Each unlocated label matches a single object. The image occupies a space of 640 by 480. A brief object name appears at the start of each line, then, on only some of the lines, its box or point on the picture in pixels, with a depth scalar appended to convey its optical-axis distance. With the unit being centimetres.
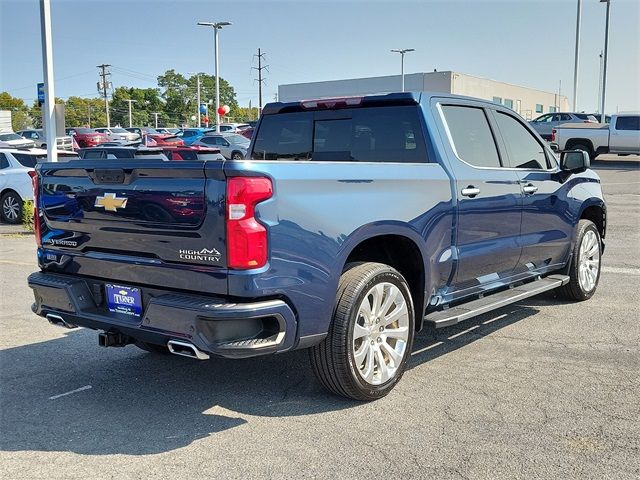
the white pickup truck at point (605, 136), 2595
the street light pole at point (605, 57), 4028
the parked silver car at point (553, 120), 3133
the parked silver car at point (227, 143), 3253
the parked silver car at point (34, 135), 4130
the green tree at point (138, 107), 13075
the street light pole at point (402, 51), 6419
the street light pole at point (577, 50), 3934
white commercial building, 6775
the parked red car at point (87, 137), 4009
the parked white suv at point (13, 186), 1407
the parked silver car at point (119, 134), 4606
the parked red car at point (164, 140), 3841
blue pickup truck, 356
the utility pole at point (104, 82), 9049
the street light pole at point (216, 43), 4456
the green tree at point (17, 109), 9519
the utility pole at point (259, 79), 7990
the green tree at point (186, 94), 13700
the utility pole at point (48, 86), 1311
